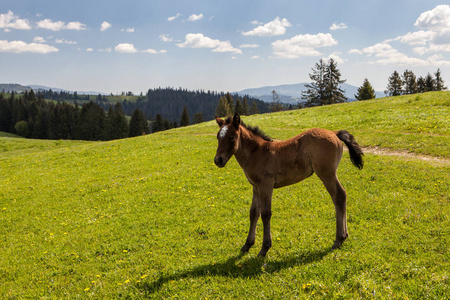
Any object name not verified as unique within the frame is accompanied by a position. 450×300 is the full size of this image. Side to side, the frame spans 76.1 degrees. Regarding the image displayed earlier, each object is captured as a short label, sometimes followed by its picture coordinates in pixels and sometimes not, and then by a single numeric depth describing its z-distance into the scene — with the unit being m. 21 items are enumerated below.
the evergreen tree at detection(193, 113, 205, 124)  109.38
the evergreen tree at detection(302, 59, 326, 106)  82.18
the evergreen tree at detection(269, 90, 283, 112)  113.21
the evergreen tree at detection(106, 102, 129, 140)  107.69
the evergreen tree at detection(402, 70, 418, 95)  100.99
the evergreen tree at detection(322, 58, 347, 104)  81.00
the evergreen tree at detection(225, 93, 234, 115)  105.14
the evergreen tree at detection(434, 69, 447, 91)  103.12
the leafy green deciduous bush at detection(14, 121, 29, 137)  116.44
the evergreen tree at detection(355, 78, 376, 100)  92.19
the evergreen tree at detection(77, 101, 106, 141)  111.00
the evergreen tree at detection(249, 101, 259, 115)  117.46
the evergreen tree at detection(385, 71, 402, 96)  103.81
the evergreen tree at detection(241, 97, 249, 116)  105.39
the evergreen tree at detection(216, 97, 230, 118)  104.56
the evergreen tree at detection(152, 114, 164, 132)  121.50
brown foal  8.01
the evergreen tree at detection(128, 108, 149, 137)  116.19
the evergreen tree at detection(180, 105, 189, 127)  122.44
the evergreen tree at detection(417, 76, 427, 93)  103.95
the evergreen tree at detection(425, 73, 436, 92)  102.56
